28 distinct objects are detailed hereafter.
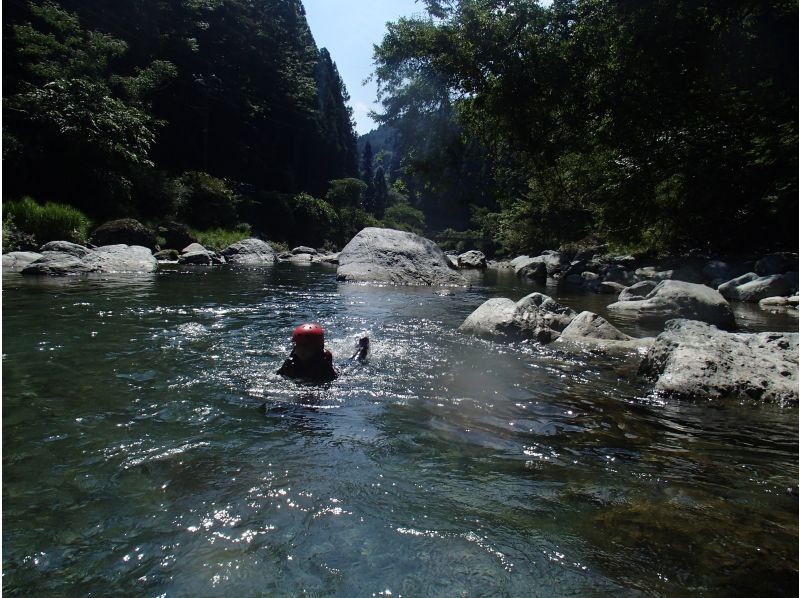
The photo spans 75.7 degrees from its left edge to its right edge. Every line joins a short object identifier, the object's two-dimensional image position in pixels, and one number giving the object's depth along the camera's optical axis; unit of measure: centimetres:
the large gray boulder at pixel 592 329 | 758
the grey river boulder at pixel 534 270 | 2305
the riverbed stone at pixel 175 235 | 2356
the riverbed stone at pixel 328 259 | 2611
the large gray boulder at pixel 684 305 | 930
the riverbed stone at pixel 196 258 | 1997
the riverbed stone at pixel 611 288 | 1667
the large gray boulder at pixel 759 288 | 1331
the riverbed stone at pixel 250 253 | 2288
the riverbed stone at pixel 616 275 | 1873
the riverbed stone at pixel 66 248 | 1609
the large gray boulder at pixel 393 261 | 1620
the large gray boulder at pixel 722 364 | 491
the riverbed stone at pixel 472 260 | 2884
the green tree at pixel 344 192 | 4650
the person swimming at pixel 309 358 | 524
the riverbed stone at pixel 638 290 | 1351
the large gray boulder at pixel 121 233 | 1991
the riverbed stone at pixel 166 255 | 2070
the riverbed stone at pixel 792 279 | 1335
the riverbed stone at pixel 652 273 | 1742
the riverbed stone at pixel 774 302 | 1242
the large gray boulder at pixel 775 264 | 1513
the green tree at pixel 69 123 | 2088
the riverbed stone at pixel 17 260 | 1444
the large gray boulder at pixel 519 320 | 766
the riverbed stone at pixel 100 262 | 1365
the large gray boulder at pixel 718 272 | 1624
